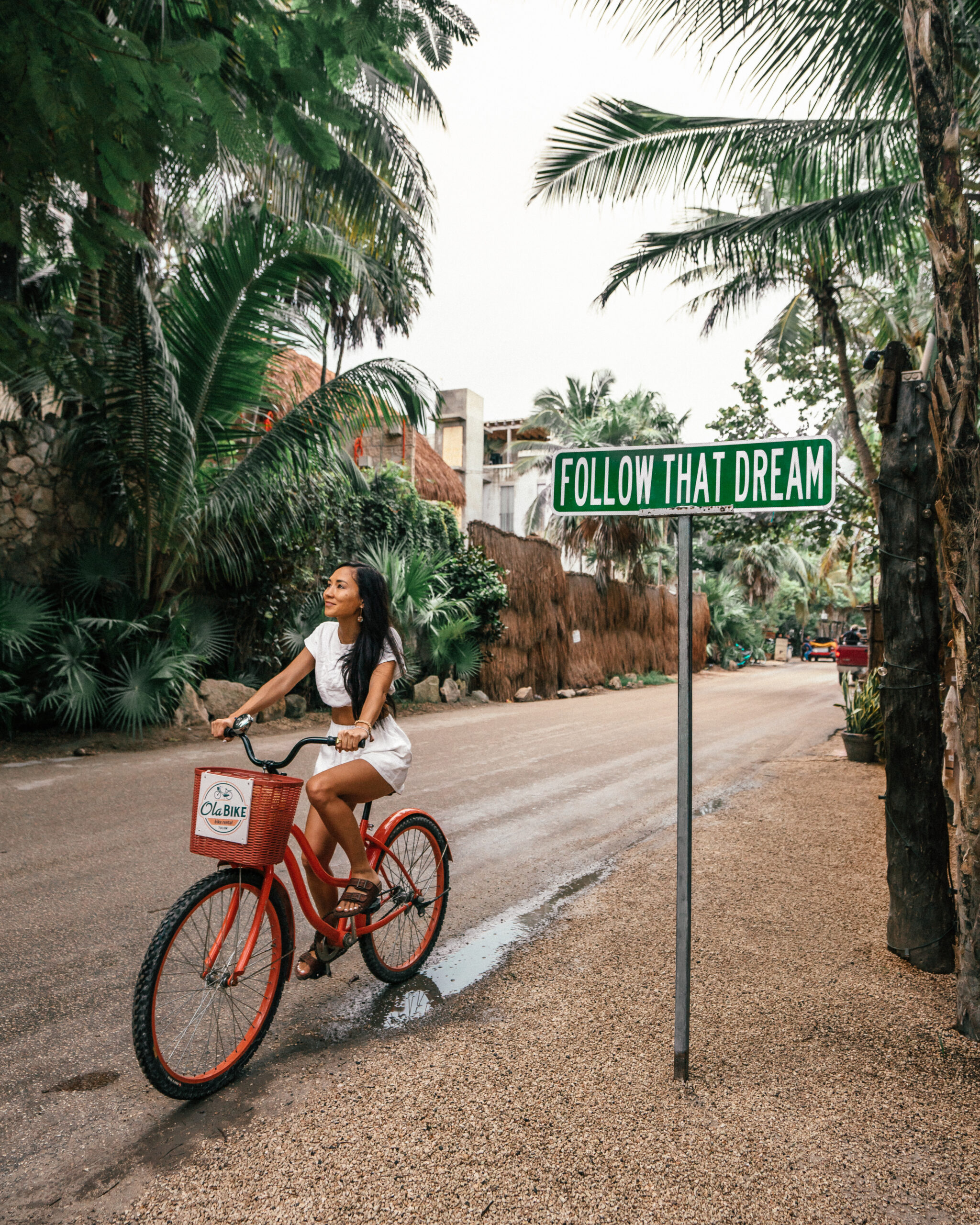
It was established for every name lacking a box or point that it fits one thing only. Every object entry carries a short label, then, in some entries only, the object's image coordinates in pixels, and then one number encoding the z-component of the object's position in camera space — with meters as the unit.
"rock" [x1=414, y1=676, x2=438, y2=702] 14.60
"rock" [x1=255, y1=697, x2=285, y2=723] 11.52
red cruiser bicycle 2.67
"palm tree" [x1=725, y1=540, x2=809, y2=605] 38.53
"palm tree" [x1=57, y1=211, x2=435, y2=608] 9.58
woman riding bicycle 3.14
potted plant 9.45
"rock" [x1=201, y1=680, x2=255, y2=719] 10.69
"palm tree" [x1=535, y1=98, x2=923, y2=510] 8.80
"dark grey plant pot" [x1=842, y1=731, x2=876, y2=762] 9.49
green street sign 2.76
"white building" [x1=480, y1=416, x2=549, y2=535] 38.81
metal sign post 2.86
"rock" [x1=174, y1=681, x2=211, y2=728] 10.15
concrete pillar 32.75
